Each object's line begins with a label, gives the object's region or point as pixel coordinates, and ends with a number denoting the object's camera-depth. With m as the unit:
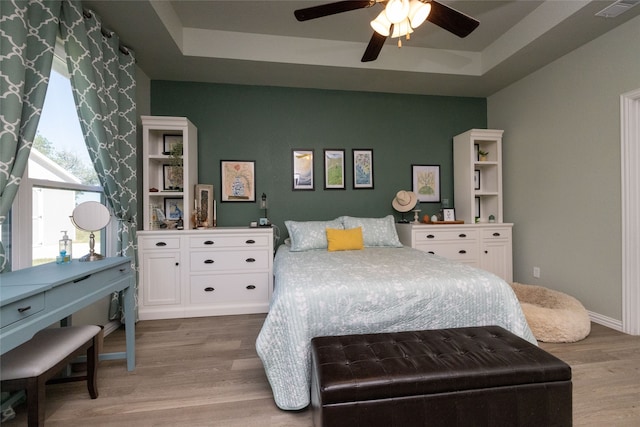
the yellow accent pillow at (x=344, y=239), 2.85
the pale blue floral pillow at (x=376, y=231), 3.09
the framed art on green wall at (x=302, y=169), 3.52
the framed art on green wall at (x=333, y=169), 3.58
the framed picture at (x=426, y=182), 3.77
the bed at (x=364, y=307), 1.49
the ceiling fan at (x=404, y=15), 1.69
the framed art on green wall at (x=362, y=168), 3.64
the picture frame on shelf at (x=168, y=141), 3.23
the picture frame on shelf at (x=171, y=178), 3.11
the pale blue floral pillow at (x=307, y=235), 2.90
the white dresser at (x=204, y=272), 2.80
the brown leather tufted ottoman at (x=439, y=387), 1.14
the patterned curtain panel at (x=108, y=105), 1.96
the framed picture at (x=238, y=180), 3.39
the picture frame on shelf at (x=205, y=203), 3.11
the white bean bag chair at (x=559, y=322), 2.22
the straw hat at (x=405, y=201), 3.54
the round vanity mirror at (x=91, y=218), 1.82
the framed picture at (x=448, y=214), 3.61
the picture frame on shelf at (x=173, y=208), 3.23
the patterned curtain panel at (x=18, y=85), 1.41
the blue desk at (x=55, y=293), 1.06
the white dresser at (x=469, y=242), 3.27
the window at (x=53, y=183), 1.69
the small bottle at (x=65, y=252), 1.71
